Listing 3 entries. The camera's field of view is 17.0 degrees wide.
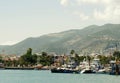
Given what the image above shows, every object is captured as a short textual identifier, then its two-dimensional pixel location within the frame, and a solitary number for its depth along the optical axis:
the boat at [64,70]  173.95
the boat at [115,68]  143.20
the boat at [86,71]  170.38
